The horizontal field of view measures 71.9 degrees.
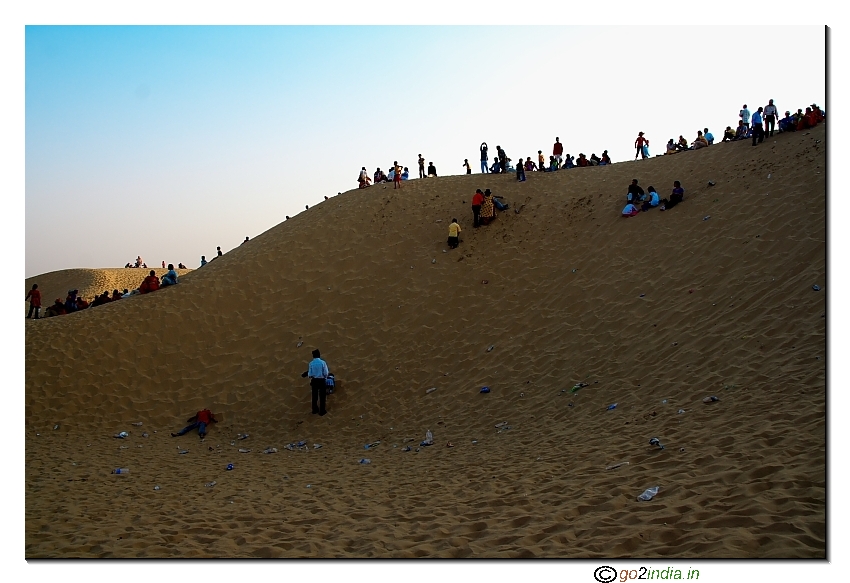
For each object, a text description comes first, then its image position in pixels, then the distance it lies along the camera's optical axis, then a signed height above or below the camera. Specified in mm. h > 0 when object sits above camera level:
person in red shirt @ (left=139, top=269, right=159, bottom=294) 17062 +151
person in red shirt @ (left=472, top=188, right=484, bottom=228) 17453 +2565
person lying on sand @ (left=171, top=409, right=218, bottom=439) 11414 -2606
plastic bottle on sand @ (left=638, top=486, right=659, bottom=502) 5414 -1887
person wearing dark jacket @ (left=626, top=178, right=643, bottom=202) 16047 +2703
